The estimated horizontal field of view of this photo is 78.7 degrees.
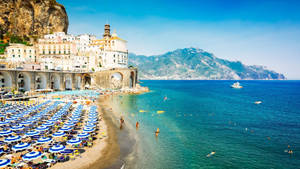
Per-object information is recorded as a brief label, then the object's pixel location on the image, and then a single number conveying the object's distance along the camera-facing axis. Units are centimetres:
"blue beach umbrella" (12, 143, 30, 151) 2268
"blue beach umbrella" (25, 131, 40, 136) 2782
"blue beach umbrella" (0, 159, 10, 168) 1899
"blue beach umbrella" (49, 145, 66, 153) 2243
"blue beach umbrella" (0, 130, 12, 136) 2793
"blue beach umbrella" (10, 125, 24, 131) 3078
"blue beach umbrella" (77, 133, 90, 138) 2794
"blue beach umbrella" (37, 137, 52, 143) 2531
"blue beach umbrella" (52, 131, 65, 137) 2777
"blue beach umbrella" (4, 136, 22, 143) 2518
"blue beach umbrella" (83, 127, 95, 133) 3070
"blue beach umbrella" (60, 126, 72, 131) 3060
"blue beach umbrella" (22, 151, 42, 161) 2039
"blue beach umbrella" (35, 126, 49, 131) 3047
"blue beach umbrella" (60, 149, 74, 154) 2264
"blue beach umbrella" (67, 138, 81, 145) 2544
